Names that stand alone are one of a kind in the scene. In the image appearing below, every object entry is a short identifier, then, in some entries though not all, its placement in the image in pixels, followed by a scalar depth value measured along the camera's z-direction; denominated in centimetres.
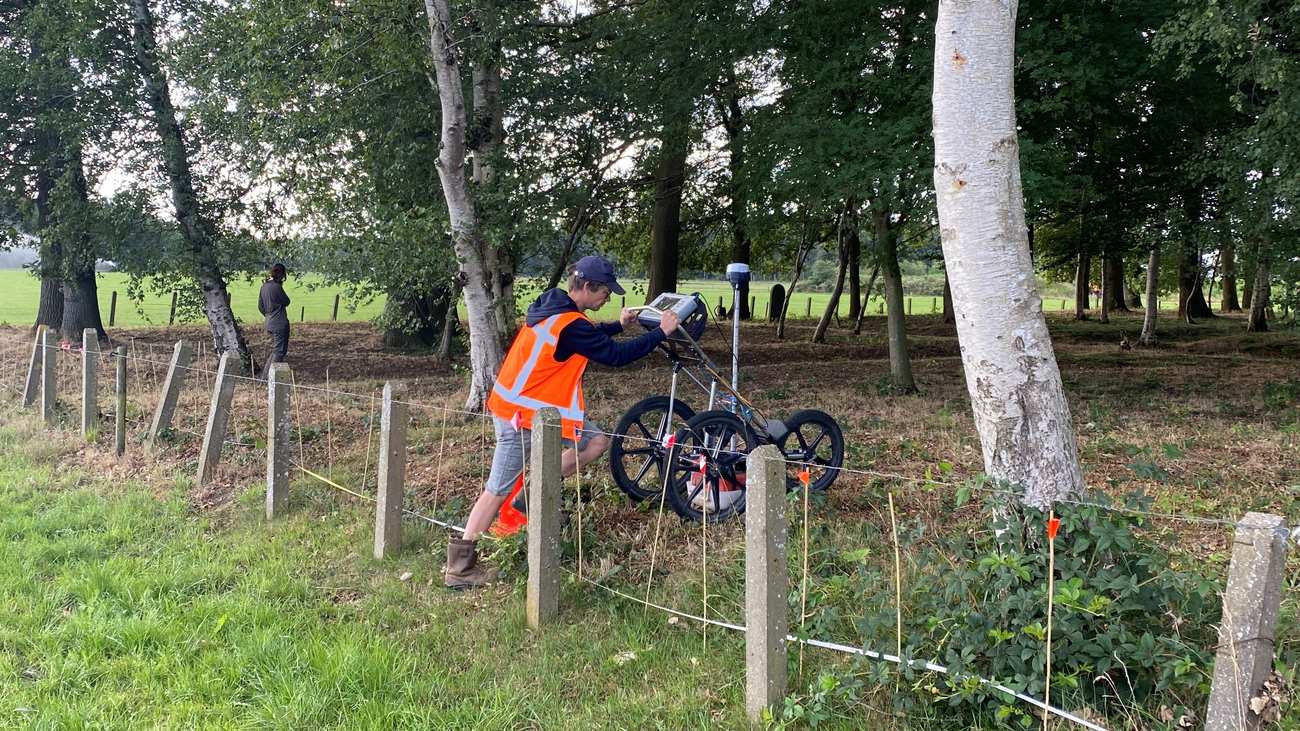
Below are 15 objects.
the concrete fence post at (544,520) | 381
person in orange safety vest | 434
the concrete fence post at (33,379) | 971
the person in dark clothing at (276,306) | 1195
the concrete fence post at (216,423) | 650
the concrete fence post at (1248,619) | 216
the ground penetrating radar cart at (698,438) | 493
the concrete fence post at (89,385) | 802
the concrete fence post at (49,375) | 884
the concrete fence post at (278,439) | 569
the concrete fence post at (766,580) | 289
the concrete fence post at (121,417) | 733
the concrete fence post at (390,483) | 484
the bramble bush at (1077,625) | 271
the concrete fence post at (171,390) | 745
